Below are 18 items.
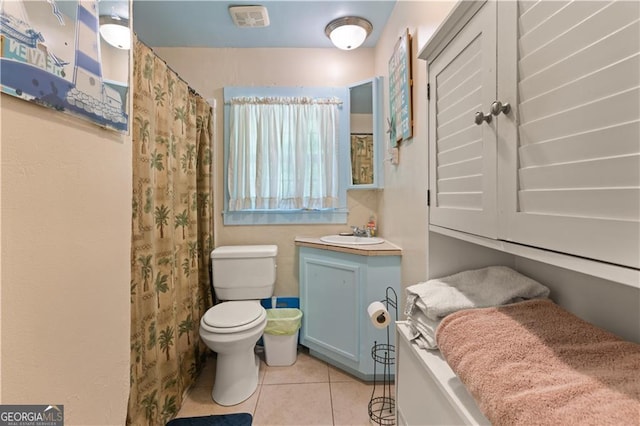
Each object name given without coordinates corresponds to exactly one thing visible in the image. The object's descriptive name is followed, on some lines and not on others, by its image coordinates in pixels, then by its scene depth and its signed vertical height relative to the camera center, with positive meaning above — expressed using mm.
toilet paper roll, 1212 -478
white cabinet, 373 +154
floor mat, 1460 -1147
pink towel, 401 -282
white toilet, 1599 -663
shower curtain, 1288 -179
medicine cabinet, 2225 +597
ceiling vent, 1819 +1358
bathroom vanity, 1704 -588
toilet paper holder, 1592 -987
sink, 1941 -224
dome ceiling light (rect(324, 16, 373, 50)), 1928 +1297
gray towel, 744 -236
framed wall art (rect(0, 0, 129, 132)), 576 +381
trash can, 1976 -954
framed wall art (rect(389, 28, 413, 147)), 1499 +710
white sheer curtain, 2242 +492
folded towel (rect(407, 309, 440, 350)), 785 -361
